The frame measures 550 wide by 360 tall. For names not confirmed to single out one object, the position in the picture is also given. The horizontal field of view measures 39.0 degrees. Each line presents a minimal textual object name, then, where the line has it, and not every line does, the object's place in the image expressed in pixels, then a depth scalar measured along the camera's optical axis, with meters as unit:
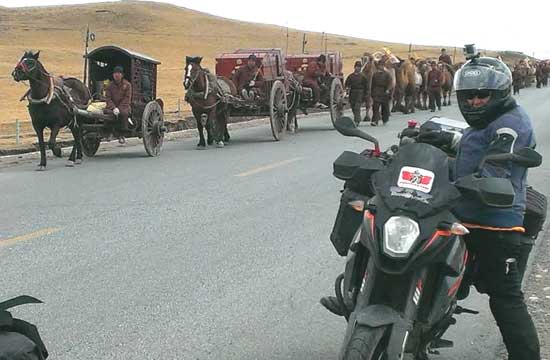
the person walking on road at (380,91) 24.00
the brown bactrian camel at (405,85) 28.23
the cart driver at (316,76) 22.61
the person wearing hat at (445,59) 34.94
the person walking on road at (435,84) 30.50
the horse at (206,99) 16.97
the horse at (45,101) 13.20
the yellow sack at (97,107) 14.86
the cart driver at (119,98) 14.88
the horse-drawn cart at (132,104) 15.19
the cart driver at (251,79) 19.16
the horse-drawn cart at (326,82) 22.31
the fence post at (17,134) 17.64
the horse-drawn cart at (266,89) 18.72
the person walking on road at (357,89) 24.23
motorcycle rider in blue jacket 4.10
